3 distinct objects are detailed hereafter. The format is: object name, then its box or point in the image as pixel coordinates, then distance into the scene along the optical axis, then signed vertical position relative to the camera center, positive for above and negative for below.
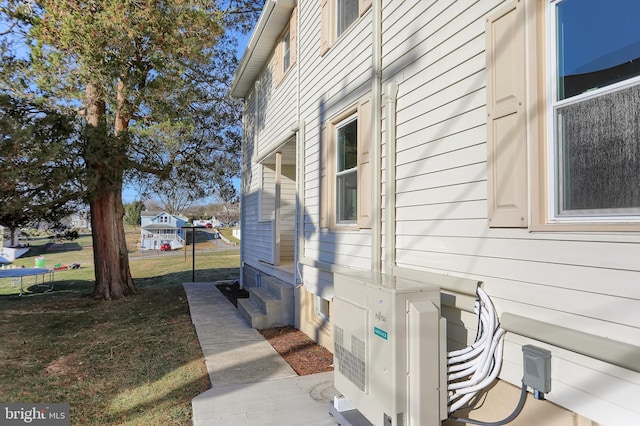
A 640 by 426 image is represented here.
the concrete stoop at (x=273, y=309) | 6.52 -1.48
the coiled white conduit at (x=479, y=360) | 2.51 -0.89
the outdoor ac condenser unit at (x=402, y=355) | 2.52 -0.86
